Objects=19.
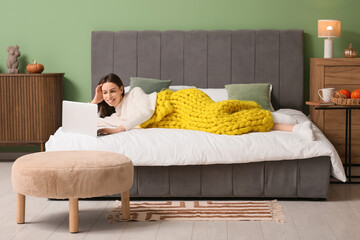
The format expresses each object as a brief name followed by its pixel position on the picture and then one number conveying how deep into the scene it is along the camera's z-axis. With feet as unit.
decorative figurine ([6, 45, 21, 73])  16.49
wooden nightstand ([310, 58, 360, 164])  15.01
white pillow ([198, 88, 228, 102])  15.24
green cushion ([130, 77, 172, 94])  14.99
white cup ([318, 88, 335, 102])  13.52
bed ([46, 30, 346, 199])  11.43
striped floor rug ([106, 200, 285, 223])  10.35
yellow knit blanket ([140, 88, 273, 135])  12.02
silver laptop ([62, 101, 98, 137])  11.57
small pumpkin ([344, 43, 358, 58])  15.53
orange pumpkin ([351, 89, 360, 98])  12.99
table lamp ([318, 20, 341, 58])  15.44
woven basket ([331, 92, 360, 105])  12.87
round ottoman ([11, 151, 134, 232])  9.35
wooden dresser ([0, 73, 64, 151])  15.98
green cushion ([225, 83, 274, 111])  14.88
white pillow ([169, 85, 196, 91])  15.59
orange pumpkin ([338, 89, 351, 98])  13.23
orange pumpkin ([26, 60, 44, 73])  16.19
